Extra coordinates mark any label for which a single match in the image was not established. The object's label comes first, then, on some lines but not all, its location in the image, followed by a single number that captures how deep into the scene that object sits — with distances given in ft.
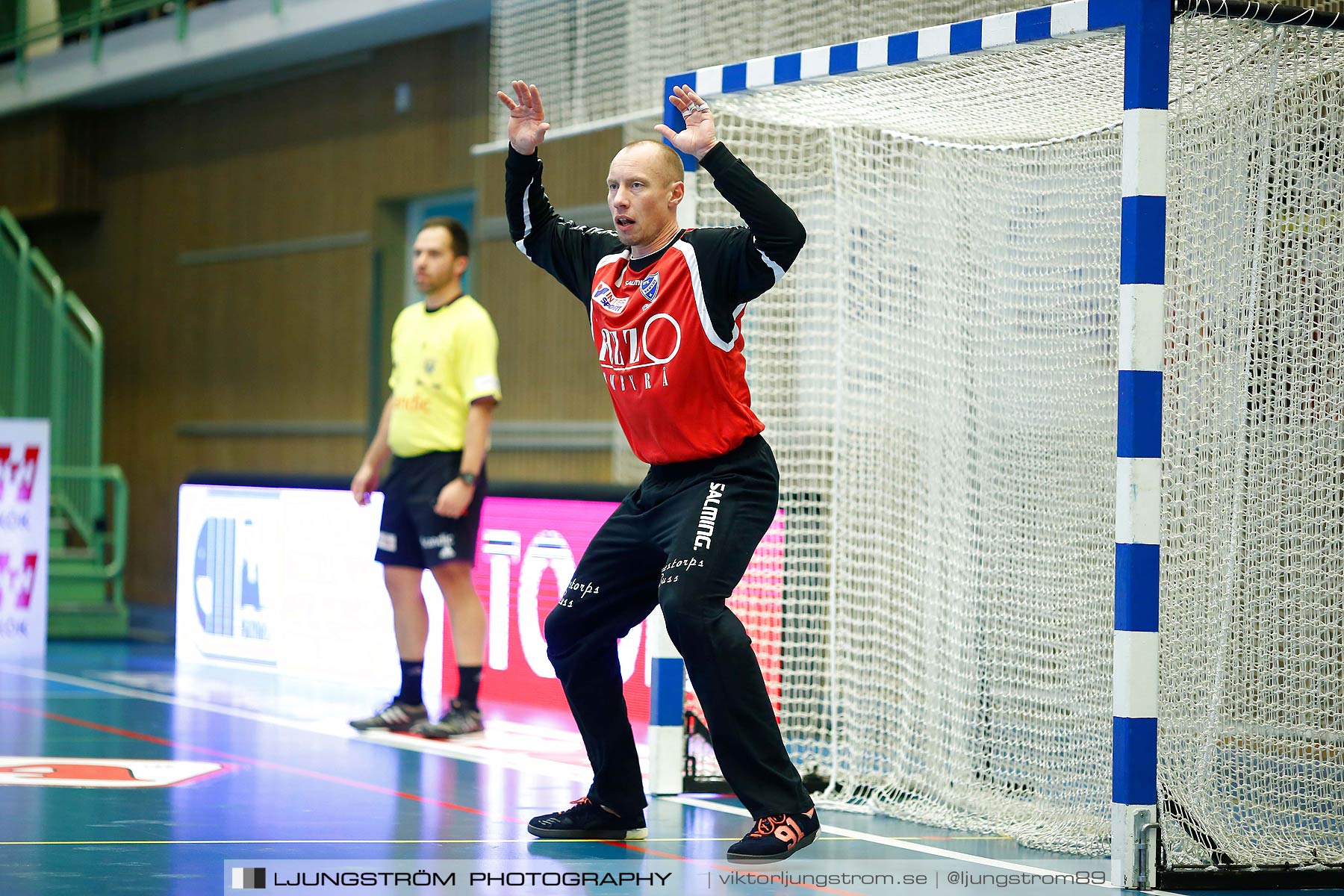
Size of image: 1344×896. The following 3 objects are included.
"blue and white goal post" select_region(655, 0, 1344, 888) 28.17
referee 45.78
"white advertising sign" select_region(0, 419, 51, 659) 71.10
